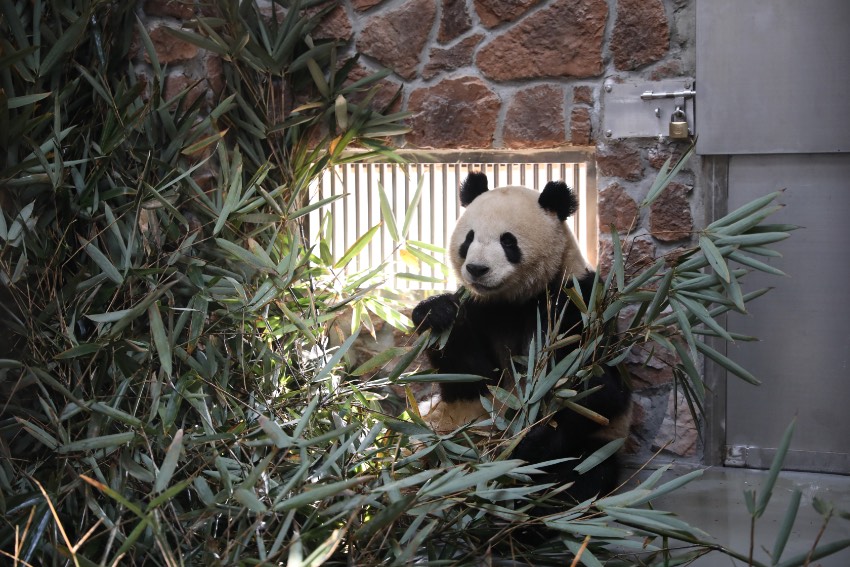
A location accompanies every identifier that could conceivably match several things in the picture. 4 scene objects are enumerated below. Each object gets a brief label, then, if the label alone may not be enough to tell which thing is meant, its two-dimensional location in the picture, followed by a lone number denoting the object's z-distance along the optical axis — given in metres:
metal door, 5.56
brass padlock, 5.71
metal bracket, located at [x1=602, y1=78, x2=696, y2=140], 5.77
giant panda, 5.05
